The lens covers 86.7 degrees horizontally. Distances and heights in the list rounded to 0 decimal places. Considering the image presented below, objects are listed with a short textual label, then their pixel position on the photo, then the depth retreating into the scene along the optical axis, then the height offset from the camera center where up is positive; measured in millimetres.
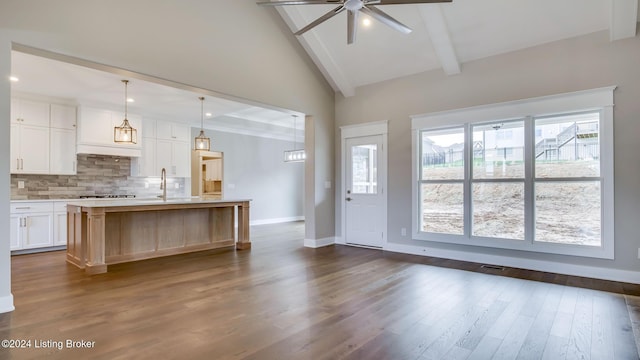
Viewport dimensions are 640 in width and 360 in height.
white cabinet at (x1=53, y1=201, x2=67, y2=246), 5853 -732
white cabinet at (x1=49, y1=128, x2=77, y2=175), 6082 +540
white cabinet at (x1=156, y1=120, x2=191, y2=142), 7526 +1156
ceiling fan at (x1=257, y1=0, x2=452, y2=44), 3330 +1759
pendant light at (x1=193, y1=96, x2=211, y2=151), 6293 +719
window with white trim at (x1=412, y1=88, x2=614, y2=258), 4070 +90
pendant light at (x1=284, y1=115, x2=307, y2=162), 8312 +647
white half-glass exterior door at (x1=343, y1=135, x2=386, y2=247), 5887 -184
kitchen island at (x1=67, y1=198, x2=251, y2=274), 4328 -728
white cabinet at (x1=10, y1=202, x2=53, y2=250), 5445 -714
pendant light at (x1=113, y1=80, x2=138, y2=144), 5434 +833
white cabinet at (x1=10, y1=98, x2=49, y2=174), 5680 +775
